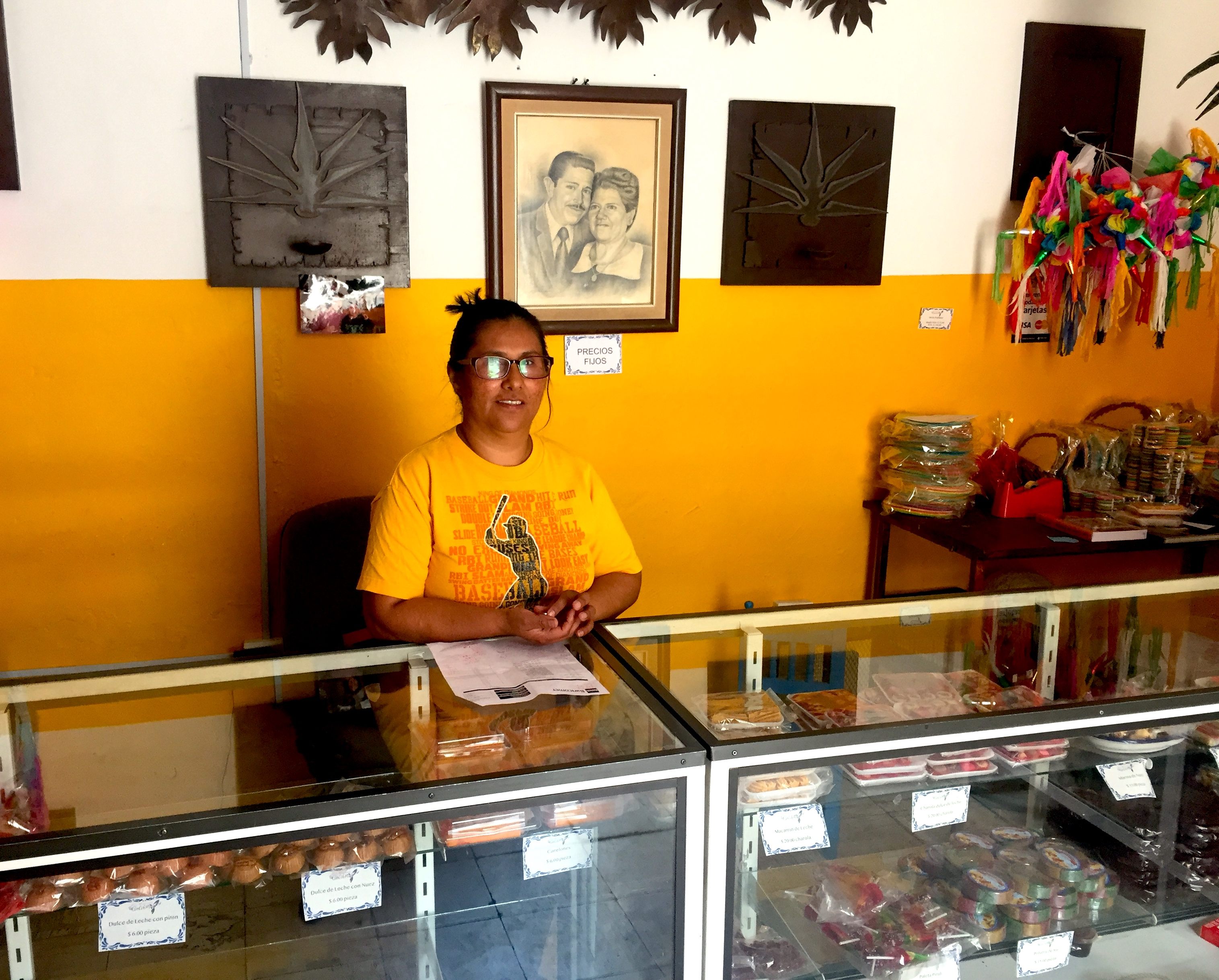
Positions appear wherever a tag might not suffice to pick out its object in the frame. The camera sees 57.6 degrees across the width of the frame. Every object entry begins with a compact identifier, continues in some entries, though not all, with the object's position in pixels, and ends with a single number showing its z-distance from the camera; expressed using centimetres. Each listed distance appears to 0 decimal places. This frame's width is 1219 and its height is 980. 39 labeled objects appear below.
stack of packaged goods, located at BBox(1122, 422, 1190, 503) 368
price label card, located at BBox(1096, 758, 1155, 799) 188
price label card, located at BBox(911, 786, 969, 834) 171
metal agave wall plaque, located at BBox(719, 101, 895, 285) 342
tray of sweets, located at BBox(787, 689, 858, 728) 154
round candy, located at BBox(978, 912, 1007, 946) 187
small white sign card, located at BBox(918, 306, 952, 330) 375
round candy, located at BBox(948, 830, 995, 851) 191
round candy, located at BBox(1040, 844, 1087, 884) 193
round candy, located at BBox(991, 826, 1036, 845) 196
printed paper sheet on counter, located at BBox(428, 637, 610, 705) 162
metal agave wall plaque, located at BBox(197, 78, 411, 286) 296
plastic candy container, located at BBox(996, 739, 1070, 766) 173
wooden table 327
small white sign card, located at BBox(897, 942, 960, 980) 181
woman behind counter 208
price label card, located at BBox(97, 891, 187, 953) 132
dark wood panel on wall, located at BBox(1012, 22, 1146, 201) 365
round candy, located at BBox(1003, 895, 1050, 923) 188
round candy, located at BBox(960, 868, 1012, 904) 188
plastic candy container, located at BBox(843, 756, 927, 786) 162
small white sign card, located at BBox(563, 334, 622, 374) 339
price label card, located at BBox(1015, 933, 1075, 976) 188
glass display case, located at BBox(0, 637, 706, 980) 128
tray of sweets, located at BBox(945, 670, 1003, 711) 164
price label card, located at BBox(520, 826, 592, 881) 149
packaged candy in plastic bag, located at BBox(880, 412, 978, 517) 358
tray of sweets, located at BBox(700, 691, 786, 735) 149
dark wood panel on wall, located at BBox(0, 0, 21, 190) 280
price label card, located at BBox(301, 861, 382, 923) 141
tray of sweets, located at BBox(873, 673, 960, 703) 167
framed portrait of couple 321
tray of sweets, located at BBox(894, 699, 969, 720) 157
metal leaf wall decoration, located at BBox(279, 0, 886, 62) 297
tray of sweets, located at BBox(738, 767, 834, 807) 155
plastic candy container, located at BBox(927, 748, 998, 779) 168
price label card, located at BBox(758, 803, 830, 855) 159
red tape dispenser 358
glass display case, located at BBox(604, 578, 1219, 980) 154
